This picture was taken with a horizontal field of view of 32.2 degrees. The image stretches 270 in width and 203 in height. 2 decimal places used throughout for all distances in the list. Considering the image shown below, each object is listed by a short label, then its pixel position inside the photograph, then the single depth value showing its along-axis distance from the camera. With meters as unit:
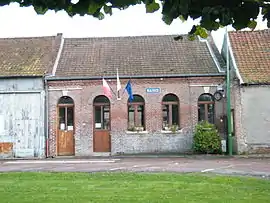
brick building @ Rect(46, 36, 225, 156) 26.31
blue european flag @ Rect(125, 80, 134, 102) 25.27
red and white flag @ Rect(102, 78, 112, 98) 24.69
